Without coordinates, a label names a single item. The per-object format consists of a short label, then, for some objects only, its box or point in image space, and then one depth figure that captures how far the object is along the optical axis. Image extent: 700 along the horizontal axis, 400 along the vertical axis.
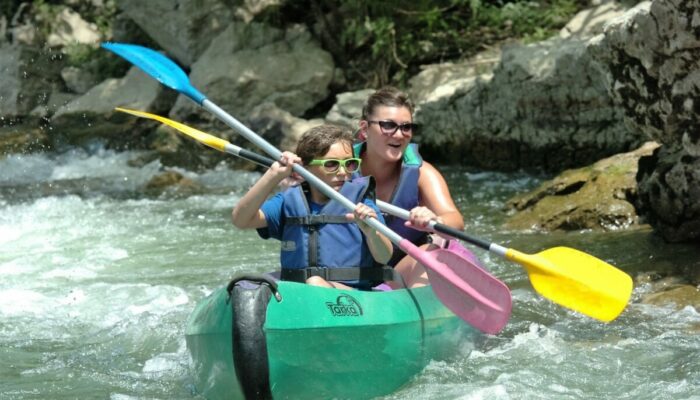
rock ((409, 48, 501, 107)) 18.39
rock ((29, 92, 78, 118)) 23.81
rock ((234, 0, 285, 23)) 22.11
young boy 7.36
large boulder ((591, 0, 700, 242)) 9.73
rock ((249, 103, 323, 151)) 19.27
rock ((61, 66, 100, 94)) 24.48
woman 8.25
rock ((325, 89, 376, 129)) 19.00
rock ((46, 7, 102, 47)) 25.87
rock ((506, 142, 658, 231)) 12.48
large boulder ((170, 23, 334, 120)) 20.84
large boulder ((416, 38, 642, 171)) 16.31
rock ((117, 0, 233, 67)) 22.48
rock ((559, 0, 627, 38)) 17.75
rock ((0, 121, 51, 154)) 22.02
